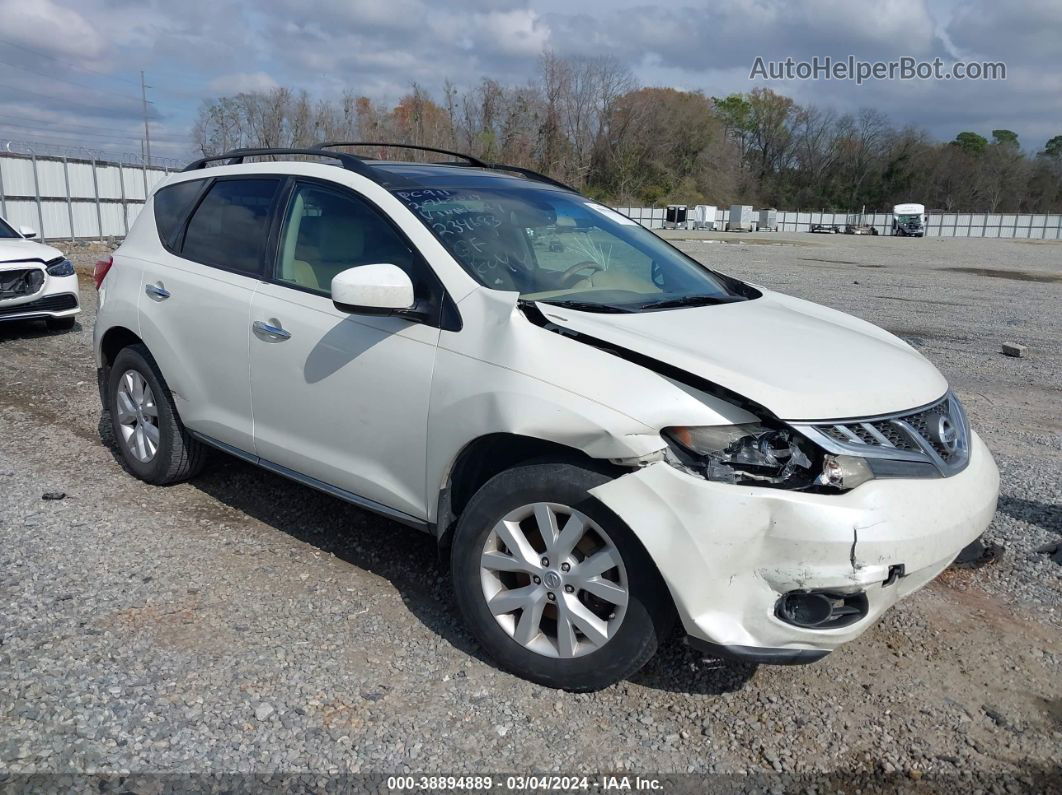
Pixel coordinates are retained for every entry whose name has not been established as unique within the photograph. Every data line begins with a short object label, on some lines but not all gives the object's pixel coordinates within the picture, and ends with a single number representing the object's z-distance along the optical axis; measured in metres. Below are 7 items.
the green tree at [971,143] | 105.32
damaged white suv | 2.67
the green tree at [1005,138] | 103.00
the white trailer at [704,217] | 75.25
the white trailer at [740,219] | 78.25
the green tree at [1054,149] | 102.69
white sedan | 9.59
